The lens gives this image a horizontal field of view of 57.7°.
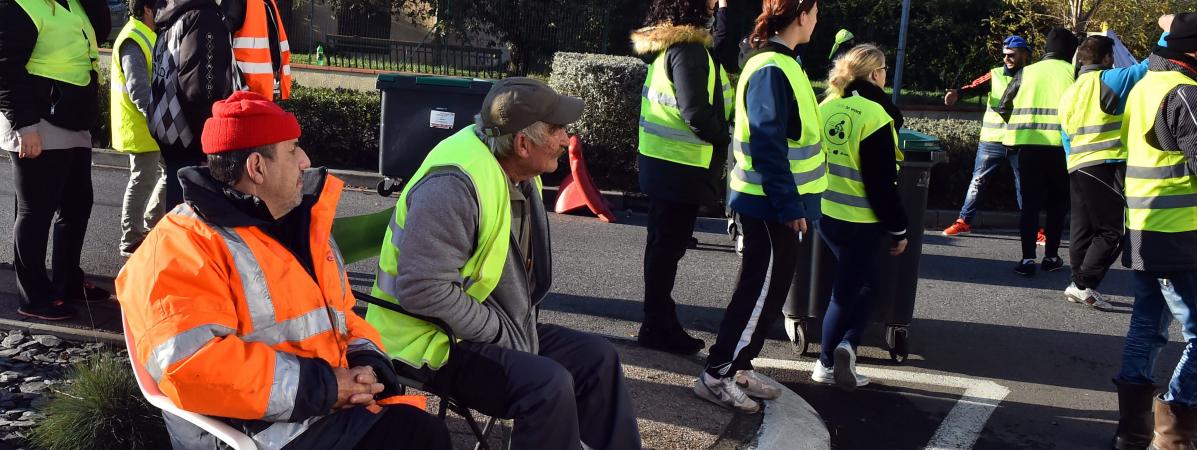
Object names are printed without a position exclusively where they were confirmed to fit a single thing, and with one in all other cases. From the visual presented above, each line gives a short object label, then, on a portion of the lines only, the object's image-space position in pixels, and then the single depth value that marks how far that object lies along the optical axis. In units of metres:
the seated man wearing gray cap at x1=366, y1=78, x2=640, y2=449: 3.04
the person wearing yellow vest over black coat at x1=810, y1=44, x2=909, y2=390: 4.87
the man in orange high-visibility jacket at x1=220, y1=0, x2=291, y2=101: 4.51
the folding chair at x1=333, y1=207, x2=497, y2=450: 3.38
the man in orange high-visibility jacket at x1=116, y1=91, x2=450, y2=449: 2.41
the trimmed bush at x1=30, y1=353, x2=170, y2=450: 3.41
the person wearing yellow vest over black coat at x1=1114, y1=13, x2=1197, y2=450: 4.25
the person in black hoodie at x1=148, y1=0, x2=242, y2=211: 4.35
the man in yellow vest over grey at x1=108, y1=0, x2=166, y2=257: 5.44
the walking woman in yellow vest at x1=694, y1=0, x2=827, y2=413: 4.35
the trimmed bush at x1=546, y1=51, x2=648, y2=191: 10.61
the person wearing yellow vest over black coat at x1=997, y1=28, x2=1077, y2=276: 7.79
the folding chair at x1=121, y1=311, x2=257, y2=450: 2.48
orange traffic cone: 9.02
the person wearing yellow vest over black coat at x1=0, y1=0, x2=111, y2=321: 4.60
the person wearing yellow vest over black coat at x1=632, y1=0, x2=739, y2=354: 5.09
